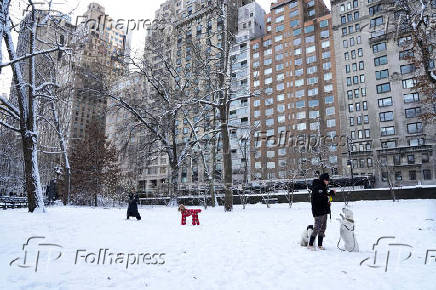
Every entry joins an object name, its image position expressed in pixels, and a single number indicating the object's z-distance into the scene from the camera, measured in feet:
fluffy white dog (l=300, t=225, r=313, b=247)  22.30
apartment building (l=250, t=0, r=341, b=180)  210.59
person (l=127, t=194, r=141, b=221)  43.62
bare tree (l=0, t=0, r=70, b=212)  45.83
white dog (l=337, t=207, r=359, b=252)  20.47
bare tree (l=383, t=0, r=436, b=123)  45.06
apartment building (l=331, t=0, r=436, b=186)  169.07
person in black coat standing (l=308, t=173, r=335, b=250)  21.39
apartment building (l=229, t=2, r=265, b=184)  228.43
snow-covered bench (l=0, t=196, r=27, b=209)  70.18
